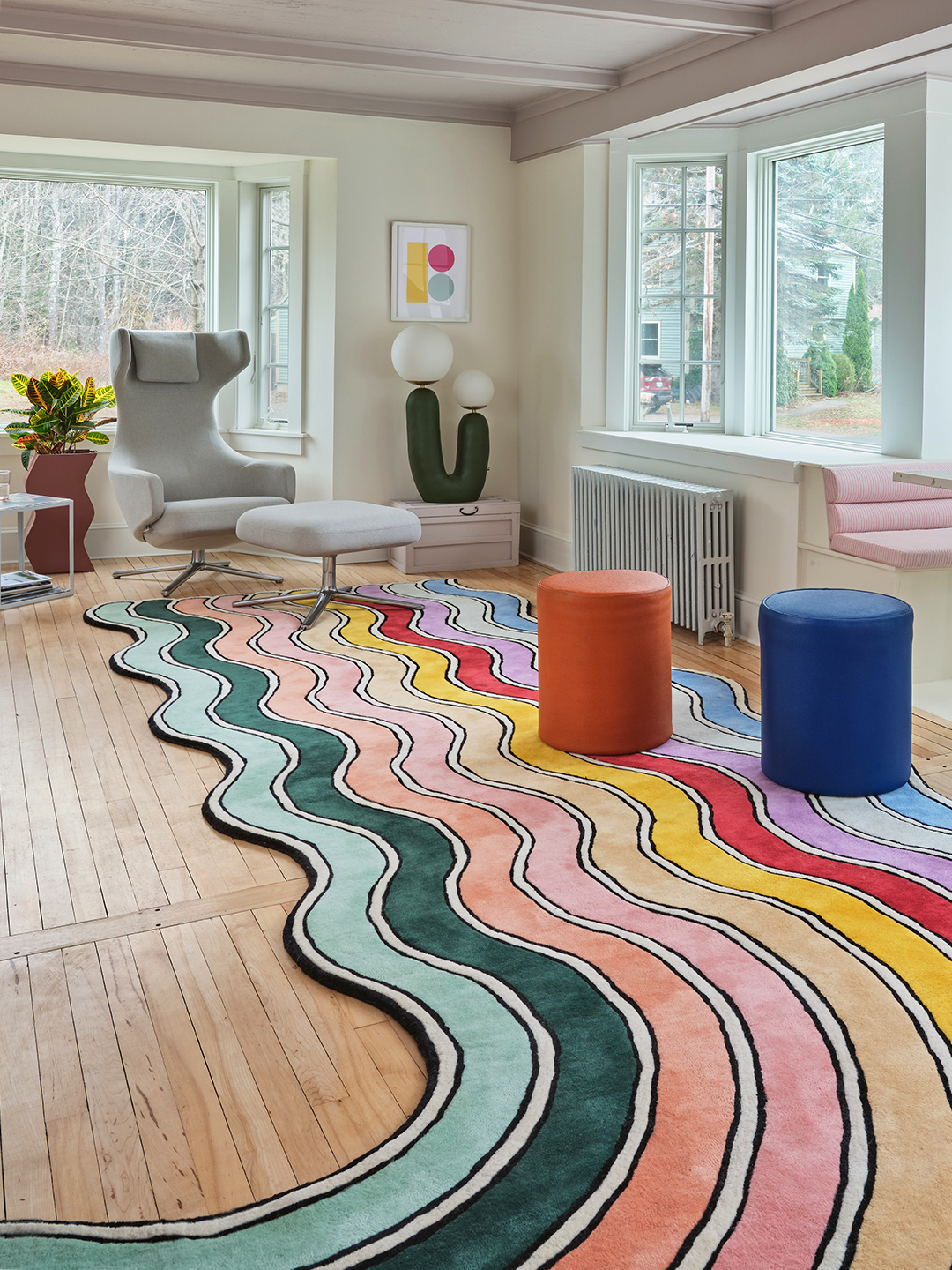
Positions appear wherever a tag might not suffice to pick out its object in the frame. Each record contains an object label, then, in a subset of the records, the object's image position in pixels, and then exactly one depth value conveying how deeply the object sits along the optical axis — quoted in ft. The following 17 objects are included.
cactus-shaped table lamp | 20.33
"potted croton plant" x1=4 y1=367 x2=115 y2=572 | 19.38
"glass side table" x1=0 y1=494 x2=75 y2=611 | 16.53
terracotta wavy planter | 19.62
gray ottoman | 16.11
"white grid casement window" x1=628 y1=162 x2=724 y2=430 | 19.02
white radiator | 15.93
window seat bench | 13.50
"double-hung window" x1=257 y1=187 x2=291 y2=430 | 21.95
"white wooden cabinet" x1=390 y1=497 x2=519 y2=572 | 20.61
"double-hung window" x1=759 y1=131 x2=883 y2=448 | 16.39
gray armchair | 18.33
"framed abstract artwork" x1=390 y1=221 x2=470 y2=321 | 21.03
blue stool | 9.77
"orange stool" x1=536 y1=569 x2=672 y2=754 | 10.95
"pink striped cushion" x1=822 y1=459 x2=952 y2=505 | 14.24
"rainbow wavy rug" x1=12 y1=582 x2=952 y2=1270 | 5.00
